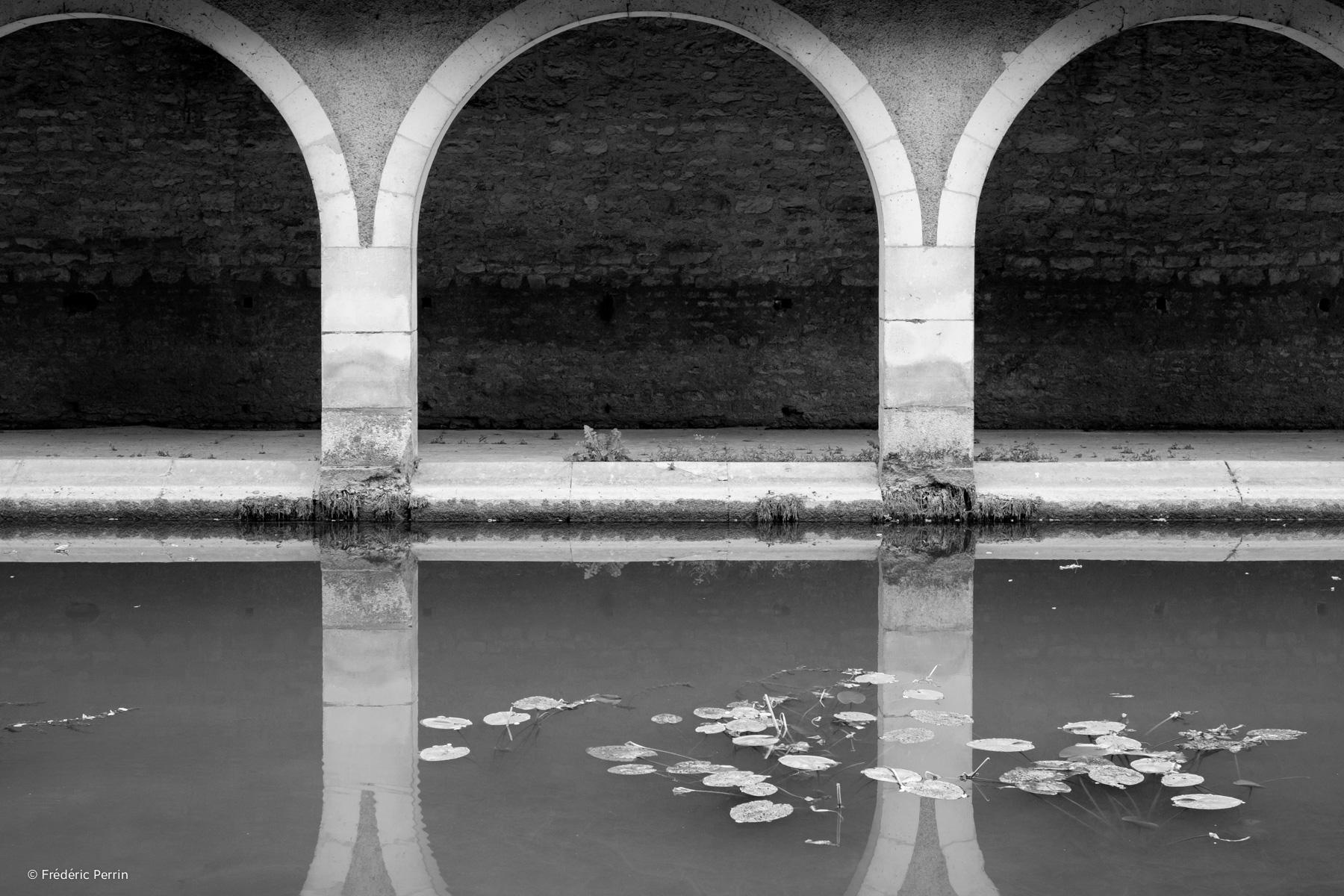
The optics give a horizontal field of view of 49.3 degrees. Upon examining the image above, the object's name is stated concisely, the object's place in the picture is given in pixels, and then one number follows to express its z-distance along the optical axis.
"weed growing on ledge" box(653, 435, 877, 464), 7.56
